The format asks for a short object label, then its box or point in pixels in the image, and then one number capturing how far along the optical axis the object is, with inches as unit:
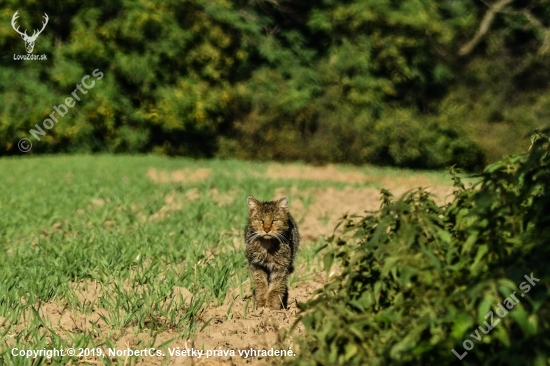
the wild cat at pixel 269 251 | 564.7
